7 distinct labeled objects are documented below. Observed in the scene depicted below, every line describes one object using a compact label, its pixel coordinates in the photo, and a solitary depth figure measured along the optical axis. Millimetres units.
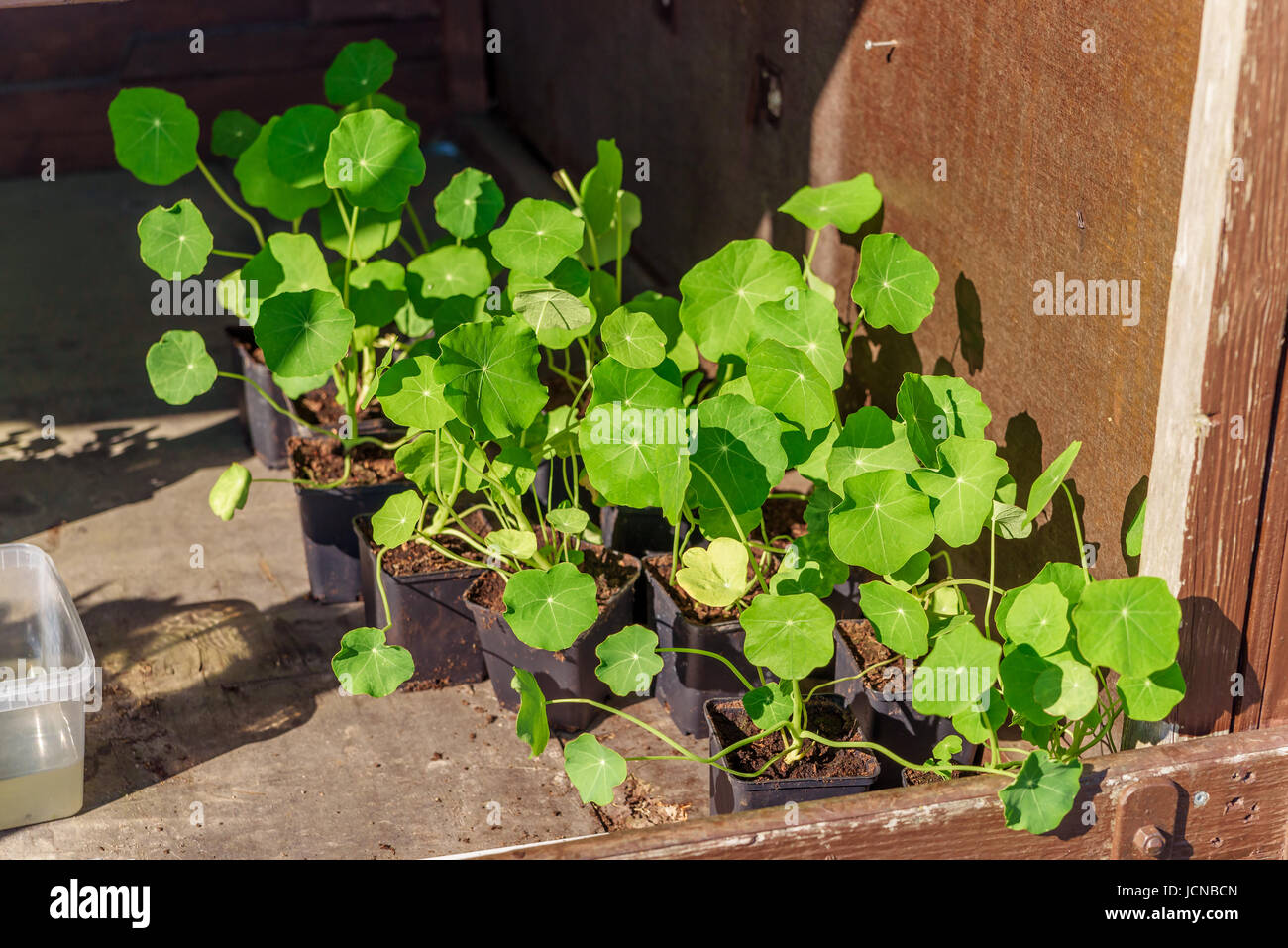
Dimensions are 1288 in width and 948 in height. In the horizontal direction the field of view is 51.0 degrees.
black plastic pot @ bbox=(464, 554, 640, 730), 2447
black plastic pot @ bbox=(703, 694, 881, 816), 2080
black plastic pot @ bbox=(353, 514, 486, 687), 2574
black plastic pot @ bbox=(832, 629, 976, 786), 2252
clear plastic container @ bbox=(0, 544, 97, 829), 2152
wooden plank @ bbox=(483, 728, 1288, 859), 1822
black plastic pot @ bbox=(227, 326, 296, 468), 3371
